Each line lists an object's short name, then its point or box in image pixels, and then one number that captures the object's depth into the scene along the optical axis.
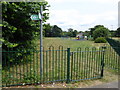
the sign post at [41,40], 3.40
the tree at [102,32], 24.86
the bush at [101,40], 19.29
